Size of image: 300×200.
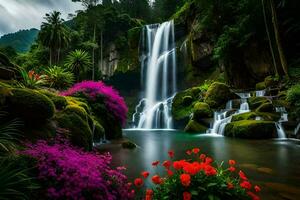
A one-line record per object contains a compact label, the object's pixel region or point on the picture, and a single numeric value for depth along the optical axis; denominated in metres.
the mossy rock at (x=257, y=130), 11.27
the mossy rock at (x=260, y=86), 16.27
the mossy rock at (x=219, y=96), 16.10
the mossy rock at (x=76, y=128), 6.36
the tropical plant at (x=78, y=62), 25.98
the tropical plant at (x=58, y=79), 18.44
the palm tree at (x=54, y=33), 28.71
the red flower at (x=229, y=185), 2.23
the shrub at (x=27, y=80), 7.54
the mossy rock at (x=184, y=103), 18.99
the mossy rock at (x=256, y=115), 11.99
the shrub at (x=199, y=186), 2.19
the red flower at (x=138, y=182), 2.47
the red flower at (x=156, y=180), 2.31
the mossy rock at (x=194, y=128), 15.07
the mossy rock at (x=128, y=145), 8.80
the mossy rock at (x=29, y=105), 4.80
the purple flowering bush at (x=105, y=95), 11.19
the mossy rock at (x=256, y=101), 13.39
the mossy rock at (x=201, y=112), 15.67
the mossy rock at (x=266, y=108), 12.68
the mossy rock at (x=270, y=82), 15.15
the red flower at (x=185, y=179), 2.07
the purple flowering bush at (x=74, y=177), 2.88
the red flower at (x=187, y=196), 2.05
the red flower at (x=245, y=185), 2.28
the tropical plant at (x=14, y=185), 2.36
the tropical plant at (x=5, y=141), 3.26
